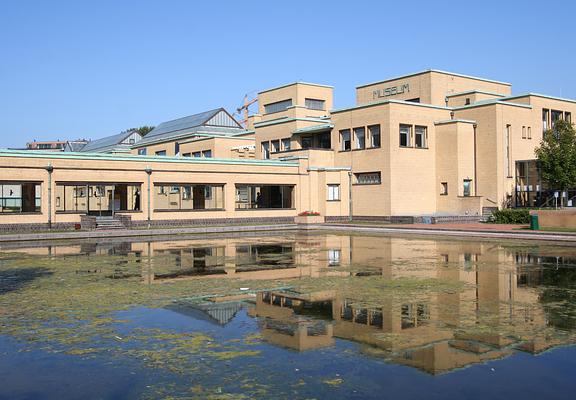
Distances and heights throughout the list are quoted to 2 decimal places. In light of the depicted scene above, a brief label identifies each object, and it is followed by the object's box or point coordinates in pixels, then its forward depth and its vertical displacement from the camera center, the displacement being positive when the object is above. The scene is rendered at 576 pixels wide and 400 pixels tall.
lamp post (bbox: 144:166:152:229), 44.30 +1.77
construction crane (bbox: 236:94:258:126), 171.75 +31.44
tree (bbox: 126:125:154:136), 160.12 +23.43
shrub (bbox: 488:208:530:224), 42.91 -0.61
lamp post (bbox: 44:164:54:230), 39.91 +1.33
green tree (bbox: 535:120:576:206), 46.47 +4.19
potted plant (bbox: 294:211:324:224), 49.12 -0.71
